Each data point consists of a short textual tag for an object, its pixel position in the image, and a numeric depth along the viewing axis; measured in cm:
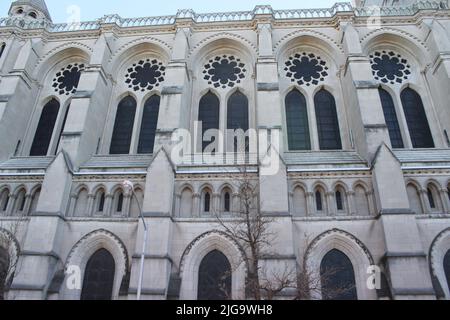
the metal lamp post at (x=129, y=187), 1259
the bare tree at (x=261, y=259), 1162
